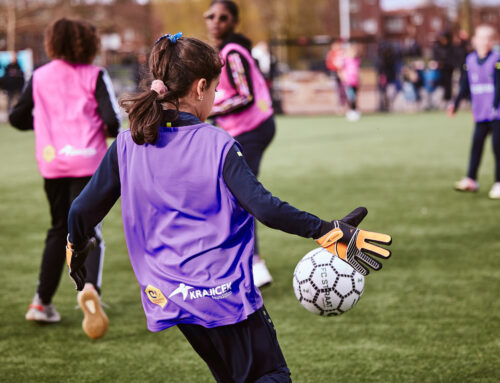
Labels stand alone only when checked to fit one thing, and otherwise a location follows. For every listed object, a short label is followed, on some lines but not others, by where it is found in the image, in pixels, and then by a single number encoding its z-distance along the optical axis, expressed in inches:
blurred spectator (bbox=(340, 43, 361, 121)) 866.1
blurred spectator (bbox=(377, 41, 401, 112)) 932.6
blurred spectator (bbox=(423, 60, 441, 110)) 928.3
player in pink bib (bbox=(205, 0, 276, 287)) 211.6
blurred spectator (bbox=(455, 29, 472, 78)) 872.9
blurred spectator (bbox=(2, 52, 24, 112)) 938.1
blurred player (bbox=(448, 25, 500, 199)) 355.6
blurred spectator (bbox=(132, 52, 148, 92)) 966.9
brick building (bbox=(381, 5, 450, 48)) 4183.1
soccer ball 131.0
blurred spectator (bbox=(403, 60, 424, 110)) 942.4
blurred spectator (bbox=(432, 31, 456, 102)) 909.8
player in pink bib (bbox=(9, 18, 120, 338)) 177.6
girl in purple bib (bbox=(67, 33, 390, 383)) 97.1
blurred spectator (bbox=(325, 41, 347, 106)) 901.2
